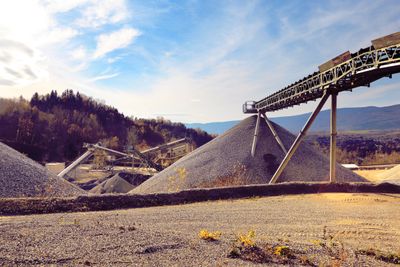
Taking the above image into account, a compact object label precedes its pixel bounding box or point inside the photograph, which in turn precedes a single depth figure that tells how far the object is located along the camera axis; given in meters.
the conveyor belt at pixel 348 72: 10.31
